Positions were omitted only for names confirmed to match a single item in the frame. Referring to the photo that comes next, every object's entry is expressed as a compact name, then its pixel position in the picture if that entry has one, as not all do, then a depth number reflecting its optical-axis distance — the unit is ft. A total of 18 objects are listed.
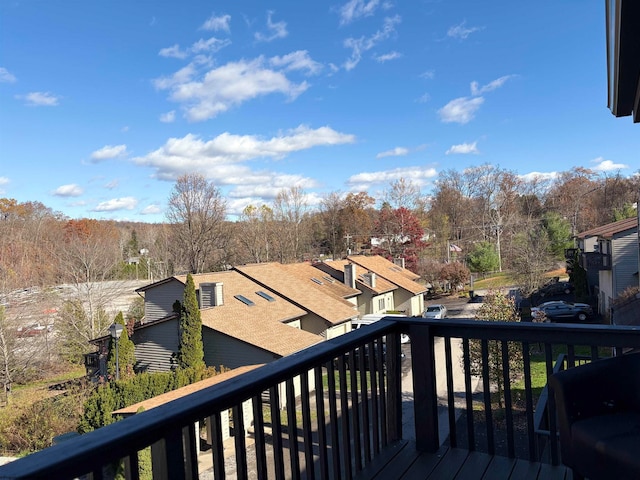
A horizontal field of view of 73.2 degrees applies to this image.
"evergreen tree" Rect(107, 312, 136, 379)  46.34
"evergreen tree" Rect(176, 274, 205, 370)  44.01
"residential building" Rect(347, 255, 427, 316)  79.73
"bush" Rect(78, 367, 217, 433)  33.01
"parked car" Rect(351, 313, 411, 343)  59.31
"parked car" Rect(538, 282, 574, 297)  82.74
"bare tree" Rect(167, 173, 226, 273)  93.97
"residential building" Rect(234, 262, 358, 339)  54.03
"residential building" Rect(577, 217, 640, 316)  53.62
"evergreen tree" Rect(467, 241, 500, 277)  96.94
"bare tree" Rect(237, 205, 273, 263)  110.42
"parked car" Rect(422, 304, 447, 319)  69.46
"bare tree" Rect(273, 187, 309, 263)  115.34
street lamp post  38.45
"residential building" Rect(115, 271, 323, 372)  44.09
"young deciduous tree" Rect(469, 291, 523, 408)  34.35
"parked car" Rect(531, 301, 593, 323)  62.13
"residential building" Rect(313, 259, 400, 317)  73.41
